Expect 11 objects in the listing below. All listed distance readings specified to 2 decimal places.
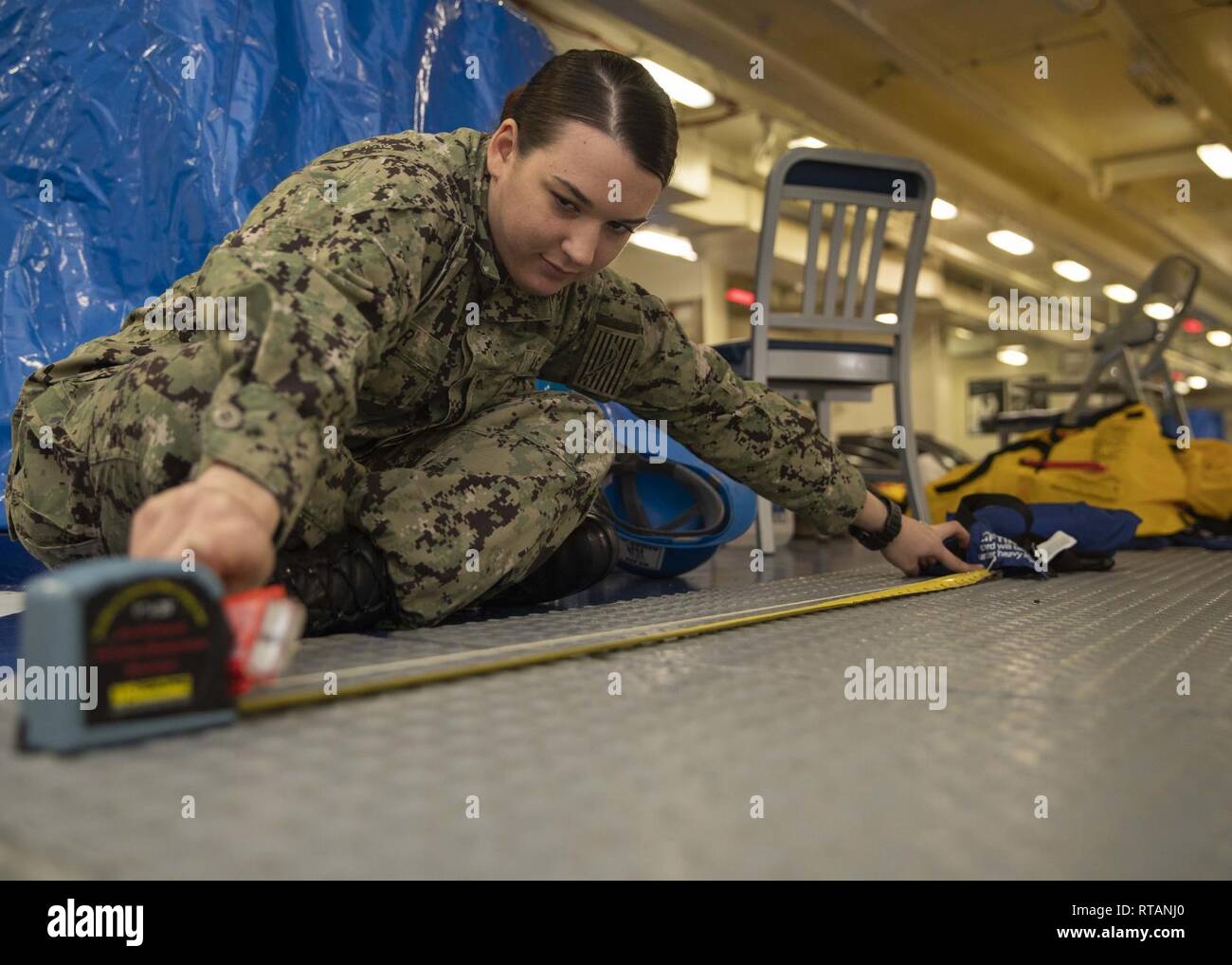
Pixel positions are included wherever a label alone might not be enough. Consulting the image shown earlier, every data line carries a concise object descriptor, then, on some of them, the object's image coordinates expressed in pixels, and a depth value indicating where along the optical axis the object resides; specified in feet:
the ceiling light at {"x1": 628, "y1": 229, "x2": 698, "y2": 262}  26.96
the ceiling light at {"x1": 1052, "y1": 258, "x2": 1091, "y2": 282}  33.86
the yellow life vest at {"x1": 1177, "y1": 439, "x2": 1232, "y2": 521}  10.24
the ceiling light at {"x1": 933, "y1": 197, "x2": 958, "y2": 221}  25.33
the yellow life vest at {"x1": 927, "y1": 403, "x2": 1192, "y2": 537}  10.03
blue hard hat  6.94
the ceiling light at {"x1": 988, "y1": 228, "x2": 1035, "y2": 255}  29.58
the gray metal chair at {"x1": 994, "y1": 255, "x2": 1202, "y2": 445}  13.82
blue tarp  7.08
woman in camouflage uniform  2.84
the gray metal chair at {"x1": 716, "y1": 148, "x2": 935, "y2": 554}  9.29
